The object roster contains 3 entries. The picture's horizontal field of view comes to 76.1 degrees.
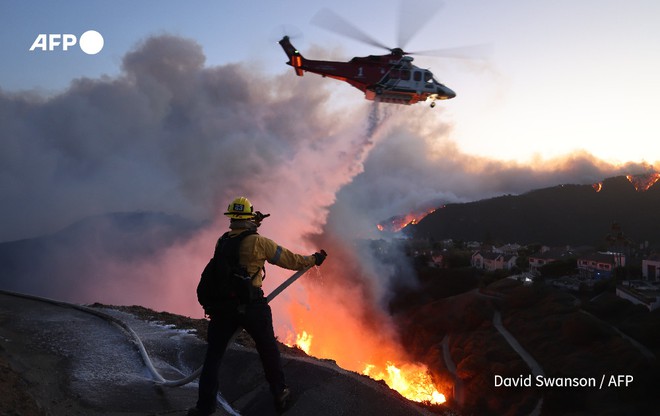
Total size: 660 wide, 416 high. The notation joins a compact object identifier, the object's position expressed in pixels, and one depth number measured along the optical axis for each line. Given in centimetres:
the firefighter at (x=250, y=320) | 479
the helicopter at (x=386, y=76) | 2188
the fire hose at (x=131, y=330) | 540
